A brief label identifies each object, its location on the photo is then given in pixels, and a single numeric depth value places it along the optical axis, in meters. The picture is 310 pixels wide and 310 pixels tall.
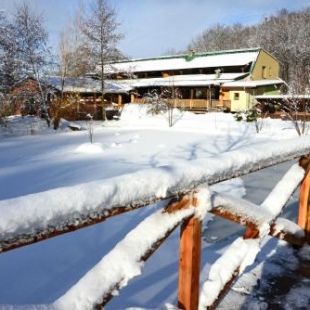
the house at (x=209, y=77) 35.34
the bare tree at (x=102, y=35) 32.88
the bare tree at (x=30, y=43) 25.25
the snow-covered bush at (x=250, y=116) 26.77
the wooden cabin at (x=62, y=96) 24.86
